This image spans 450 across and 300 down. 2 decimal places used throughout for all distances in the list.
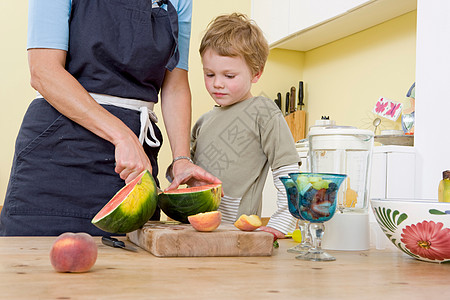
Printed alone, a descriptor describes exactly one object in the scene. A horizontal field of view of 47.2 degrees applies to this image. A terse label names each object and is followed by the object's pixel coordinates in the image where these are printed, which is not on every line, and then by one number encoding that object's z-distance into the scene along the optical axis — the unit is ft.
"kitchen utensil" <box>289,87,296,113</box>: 13.60
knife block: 13.44
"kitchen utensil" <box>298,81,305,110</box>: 13.50
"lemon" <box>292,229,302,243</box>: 3.83
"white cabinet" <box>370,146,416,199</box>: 8.30
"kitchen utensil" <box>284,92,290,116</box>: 13.75
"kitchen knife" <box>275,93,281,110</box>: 13.82
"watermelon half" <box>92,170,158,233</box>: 2.97
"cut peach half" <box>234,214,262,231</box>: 3.15
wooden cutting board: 2.86
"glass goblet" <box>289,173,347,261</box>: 2.80
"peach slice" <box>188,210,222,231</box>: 2.99
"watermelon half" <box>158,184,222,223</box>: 3.32
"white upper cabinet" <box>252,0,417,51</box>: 10.27
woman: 4.05
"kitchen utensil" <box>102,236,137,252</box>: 3.02
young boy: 4.80
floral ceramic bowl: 2.89
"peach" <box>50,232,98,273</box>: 2.23
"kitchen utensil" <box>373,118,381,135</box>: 11.07
